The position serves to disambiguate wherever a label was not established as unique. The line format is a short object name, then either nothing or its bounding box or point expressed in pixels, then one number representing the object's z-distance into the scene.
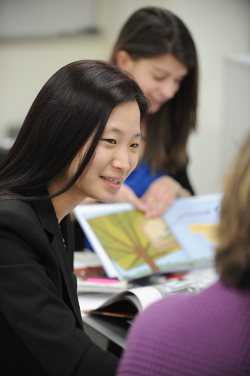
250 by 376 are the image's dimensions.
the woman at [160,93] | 3.20
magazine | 2.69
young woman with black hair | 2.48
